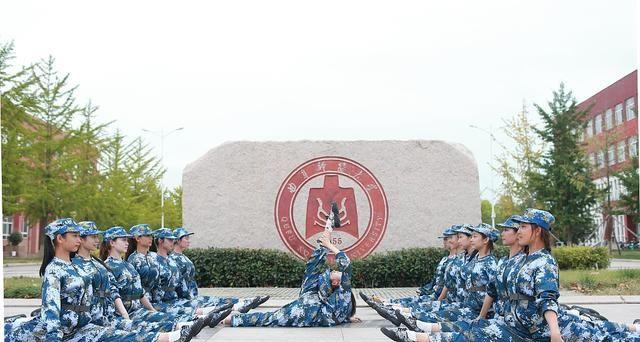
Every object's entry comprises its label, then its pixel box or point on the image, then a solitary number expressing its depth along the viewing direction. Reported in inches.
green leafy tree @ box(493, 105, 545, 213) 1208.5
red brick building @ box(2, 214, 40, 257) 1549.0
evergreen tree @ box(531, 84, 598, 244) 1123.9
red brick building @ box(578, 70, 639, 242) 1232.8
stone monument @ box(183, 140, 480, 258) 566.3
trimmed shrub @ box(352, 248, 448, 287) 537.0
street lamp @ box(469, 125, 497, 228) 1268.5
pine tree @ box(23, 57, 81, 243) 1081.4
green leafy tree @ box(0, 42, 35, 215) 906.1
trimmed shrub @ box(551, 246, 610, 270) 643.5
